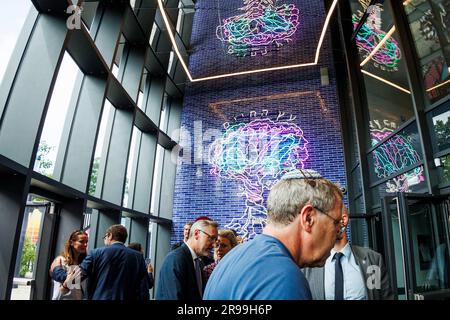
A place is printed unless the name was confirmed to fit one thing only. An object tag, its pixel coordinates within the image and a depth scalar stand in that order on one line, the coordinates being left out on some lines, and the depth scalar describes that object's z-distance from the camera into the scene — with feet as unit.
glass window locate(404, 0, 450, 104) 8.27
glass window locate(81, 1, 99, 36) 12.32
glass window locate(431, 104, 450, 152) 8.09
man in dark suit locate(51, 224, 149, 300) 6.28
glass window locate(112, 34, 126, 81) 15.29
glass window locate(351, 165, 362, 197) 15.08
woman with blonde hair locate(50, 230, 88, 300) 6.62
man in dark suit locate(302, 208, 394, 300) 4.24
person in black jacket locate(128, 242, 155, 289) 10.29
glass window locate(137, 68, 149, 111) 16.11
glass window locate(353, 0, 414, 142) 10.46
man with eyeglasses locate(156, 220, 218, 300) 4.72
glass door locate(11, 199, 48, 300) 8.46
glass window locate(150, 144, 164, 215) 14.58
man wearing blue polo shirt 1.50
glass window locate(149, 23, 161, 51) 15.96
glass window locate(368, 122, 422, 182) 9.62
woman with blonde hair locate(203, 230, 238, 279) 7.27
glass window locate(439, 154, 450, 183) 8.04
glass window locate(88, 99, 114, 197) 12.71
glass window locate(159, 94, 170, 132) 15.55
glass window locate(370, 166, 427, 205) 9.09
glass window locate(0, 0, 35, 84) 7.86
